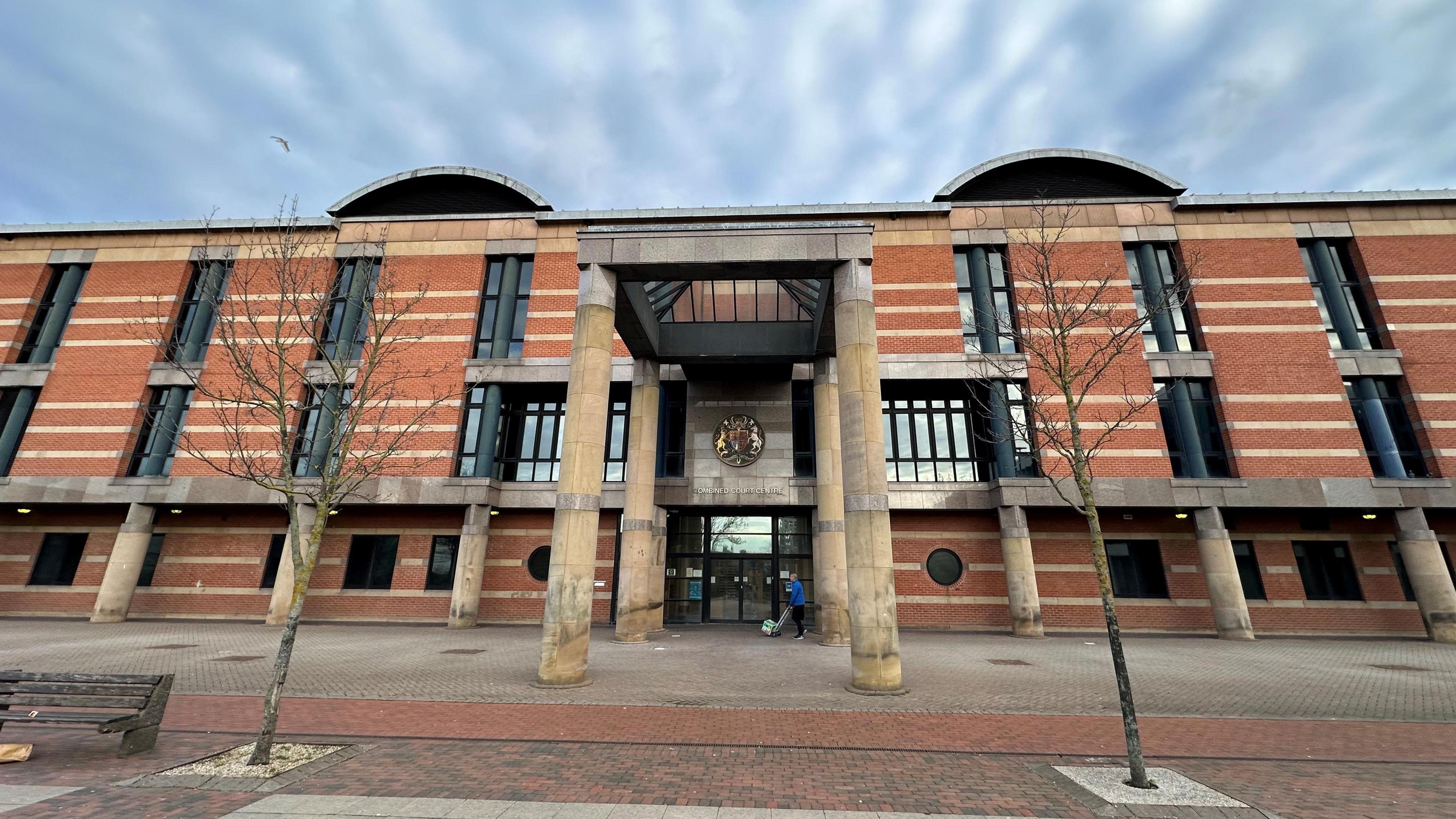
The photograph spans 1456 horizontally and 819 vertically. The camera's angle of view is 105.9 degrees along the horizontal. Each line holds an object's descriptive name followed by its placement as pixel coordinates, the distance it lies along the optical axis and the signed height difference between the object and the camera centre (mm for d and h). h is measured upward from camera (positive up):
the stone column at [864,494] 9719 +1414
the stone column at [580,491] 10016 +1496
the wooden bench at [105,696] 6141 -1430
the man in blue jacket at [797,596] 16234 -683
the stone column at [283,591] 18109 -777
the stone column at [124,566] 18609 -54
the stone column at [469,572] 18375 -122
